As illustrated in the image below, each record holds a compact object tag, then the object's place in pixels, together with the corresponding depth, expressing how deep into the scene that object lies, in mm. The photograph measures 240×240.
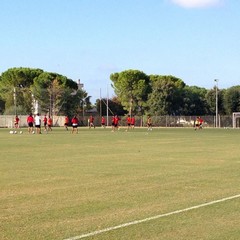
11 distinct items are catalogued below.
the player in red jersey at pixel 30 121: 48750
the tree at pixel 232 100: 104250
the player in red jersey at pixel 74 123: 50312
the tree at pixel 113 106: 123062
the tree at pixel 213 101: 107562
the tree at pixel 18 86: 102125
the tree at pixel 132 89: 107250
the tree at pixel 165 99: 101500
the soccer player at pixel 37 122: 47856
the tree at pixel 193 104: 106375
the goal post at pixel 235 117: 85500
